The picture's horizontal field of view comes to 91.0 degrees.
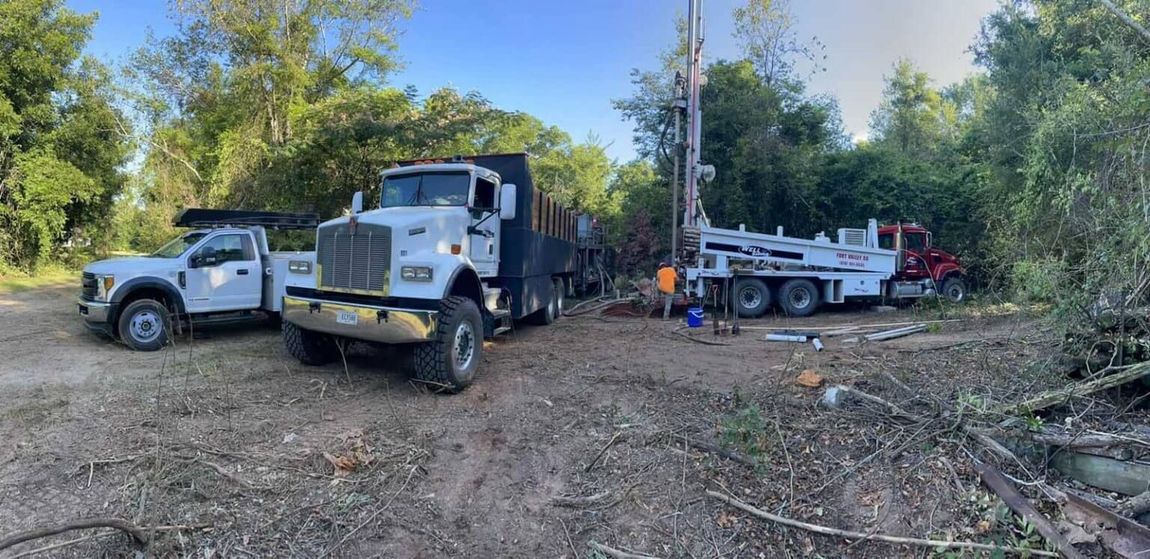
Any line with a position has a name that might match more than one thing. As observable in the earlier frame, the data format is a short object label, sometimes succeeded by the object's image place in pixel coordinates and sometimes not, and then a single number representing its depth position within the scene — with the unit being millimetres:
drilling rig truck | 11820
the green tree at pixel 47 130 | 15156
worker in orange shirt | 11040
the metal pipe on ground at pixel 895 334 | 8562
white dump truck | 5543
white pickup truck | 7523
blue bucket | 10258
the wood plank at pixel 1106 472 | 3166
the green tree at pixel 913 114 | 29562
